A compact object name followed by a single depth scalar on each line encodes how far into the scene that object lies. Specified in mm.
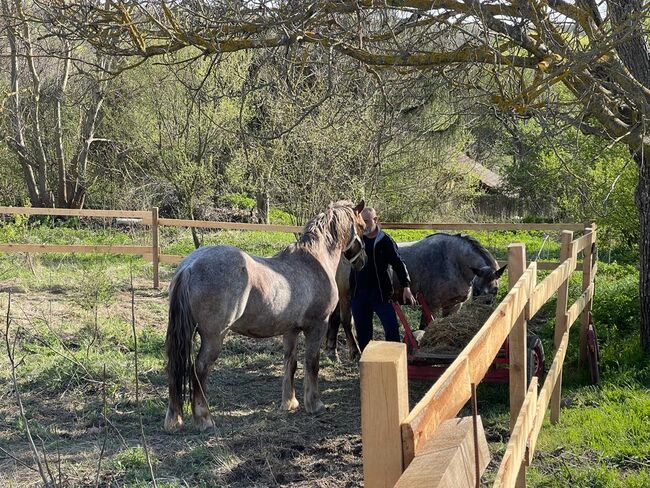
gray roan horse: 5090
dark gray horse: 7488
